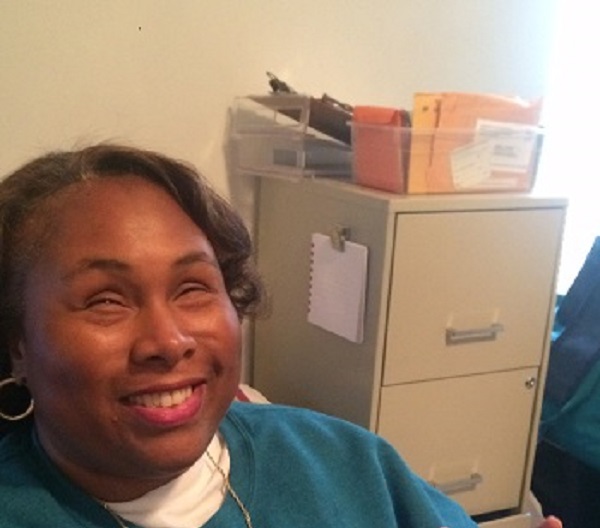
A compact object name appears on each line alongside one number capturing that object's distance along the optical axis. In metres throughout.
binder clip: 1.35
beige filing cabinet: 1.30
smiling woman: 0.78
